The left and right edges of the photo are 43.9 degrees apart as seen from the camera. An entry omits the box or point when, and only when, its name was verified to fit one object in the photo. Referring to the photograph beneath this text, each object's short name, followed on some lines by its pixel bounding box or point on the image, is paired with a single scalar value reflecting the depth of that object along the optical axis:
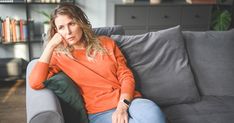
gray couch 1.82
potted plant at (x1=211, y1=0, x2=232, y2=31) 3.85
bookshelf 3.30
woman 1.55
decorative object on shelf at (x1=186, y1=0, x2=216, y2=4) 3.78
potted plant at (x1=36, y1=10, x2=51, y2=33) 3.48
